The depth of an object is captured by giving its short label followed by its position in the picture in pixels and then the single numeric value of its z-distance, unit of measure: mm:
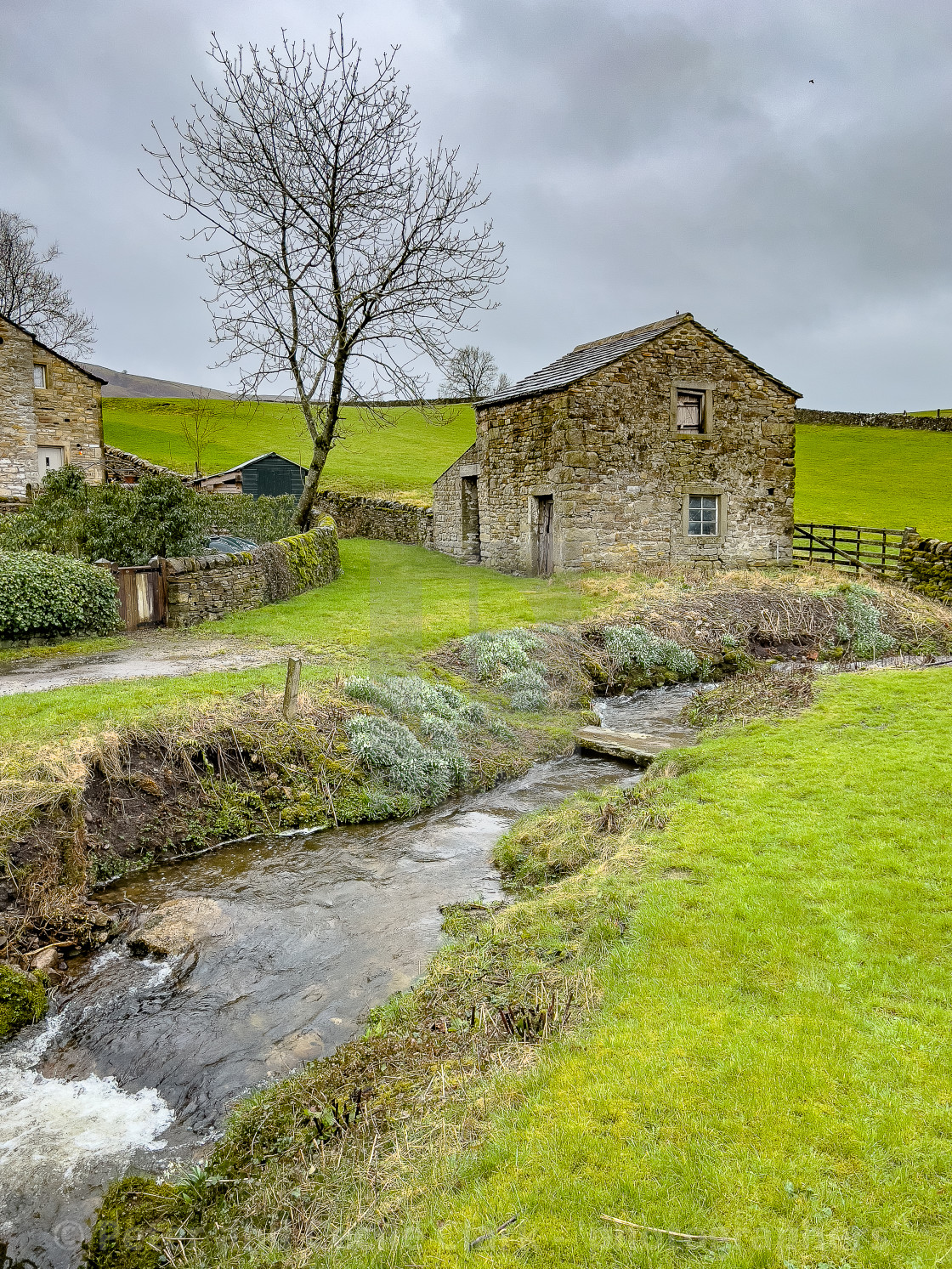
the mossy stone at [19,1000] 5496
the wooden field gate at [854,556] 22859
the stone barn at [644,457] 20781
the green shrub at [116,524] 15945
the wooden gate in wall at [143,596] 14391
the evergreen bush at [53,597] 12641
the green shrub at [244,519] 22562
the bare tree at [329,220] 20297
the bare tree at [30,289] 44156
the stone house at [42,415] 29578
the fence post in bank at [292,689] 9742
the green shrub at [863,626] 16766
